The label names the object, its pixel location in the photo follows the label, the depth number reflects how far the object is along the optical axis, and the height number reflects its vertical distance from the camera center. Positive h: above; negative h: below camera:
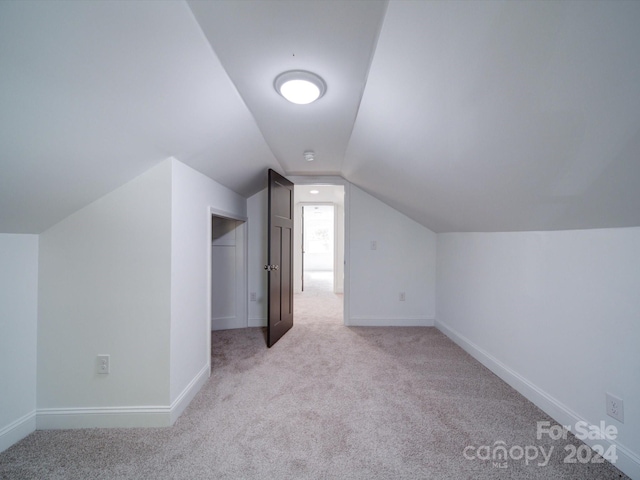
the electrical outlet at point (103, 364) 1.89 -0.79
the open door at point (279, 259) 3.24 -0.19
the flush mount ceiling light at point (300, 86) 1.54 +0.87
